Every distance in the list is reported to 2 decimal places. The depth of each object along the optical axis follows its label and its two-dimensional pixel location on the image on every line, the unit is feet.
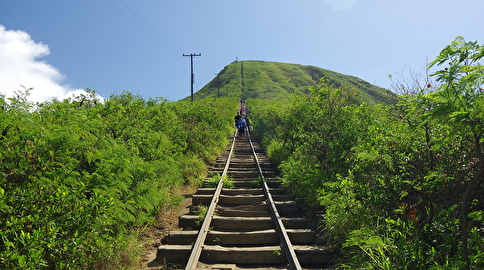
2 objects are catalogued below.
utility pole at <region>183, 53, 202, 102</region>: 147.58
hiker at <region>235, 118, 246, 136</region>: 82.64
